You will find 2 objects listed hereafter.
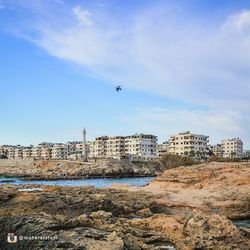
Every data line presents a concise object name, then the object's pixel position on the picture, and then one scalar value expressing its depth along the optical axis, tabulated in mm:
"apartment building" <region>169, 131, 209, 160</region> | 193875
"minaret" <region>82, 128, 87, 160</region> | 188250
